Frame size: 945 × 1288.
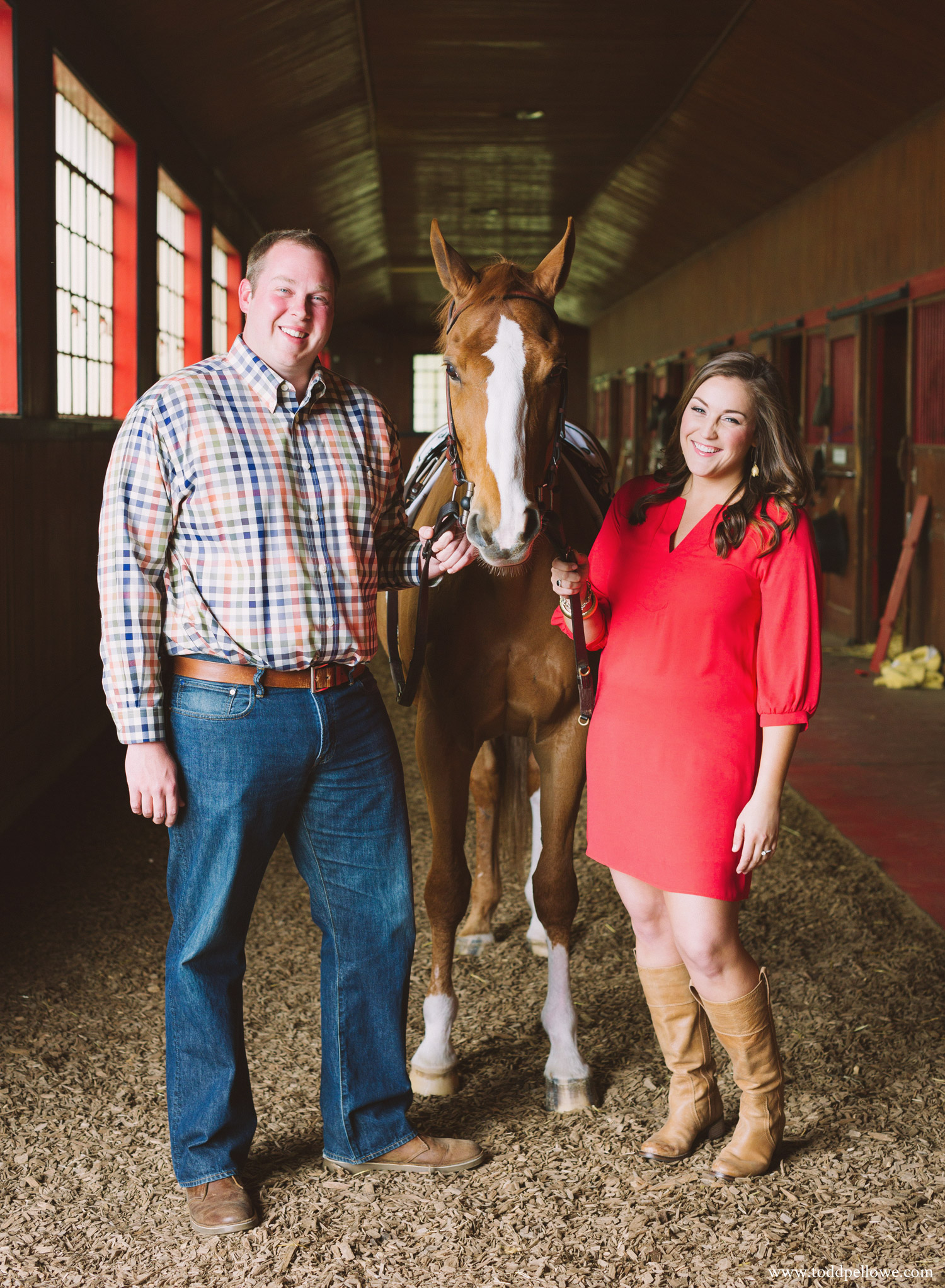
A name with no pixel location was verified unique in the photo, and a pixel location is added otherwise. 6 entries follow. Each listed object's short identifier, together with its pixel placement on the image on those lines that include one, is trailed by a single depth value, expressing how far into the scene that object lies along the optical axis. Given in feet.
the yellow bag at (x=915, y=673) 22.02
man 5.95
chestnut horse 6.79
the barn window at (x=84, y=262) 17.20
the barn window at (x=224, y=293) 32.71
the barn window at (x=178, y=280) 25.39
